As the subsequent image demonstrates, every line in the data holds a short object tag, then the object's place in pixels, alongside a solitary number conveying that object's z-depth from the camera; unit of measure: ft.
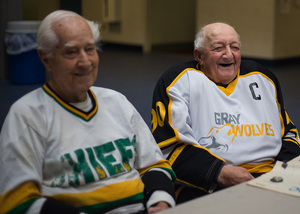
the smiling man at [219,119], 7.06
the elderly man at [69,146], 4.82
